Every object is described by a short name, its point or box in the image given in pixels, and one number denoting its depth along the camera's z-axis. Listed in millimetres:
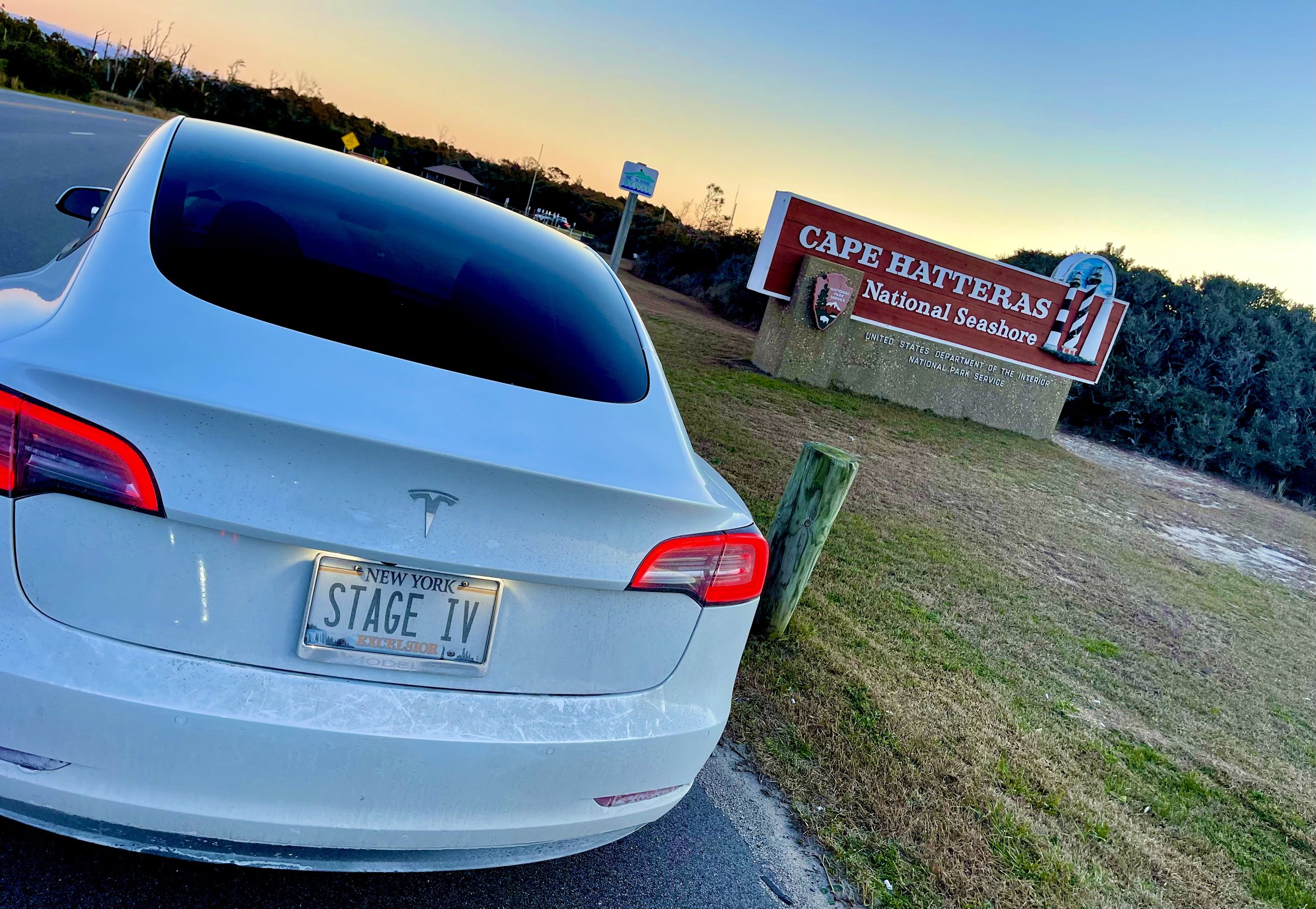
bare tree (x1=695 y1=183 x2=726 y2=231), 36531
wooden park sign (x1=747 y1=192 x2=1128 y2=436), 13883
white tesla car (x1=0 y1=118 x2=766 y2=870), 1450
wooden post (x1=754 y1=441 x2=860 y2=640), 4066
